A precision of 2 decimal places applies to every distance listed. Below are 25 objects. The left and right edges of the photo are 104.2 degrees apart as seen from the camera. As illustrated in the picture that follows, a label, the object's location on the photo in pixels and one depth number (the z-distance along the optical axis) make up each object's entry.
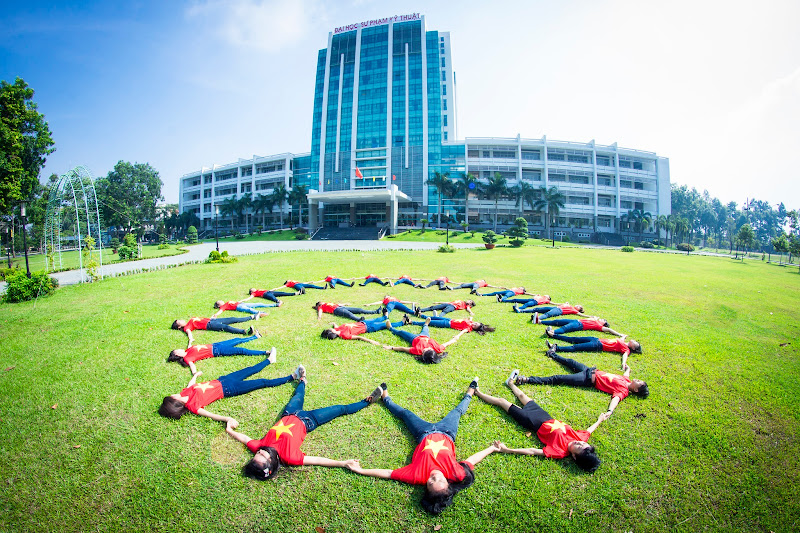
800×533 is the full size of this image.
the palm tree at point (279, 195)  58.28
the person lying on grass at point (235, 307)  8.51
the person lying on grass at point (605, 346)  6.19
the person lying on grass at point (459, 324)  7.16
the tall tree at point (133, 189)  56.94
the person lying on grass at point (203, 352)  5.52
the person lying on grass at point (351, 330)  6.65
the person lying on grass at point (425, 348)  5.66
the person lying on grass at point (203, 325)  7.03
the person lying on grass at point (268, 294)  9.78
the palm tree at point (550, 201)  52.34
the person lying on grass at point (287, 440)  3.18
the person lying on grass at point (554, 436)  3.34
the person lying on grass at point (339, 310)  8.16
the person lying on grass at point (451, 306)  8.55
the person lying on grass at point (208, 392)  4.12
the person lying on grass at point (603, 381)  4.62
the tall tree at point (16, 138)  19.41
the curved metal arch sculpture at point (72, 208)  12.04
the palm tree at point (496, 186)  50.94
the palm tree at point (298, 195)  56.69
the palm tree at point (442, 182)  50.62
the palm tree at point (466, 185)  50.84
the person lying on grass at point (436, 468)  2.89
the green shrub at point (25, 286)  9.95
